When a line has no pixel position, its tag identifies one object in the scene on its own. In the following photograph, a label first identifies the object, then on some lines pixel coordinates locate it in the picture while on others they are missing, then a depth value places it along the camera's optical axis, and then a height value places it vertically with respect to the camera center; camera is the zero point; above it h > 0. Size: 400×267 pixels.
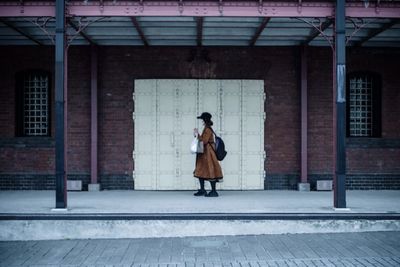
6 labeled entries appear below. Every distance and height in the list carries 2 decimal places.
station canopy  10.46 +2.36
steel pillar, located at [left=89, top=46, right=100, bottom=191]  13.90 +0.30
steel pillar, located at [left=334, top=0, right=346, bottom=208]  10.39 +0.53
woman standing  12.26 -0.57
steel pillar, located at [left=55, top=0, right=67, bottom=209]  10.29 +0.52
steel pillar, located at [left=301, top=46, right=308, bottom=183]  13.98 +0.45
